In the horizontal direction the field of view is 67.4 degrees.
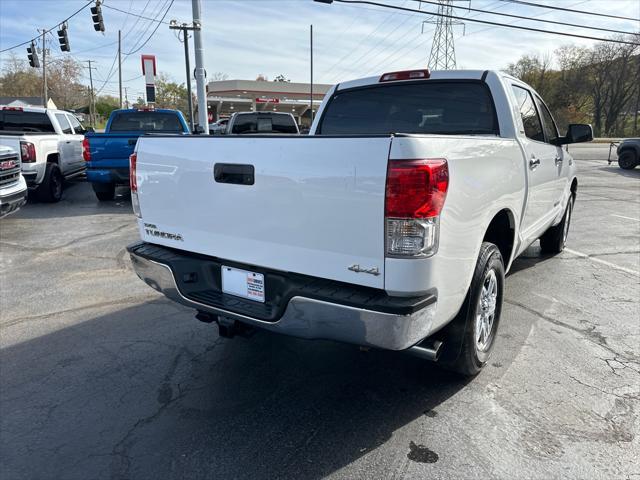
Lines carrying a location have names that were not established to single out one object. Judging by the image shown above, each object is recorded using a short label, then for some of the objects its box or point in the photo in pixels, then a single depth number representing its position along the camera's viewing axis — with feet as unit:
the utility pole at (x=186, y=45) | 51.29
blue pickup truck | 31.76
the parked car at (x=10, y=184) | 21.94
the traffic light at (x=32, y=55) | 87.10
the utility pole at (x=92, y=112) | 214.65
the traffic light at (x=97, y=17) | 64.95
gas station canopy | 159.12
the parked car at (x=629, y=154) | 63.93
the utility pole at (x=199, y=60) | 47.39
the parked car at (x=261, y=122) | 43.83
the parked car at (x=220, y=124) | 81.85
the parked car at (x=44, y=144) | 31.60
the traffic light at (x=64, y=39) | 74.38
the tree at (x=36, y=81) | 237.45
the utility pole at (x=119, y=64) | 169.88
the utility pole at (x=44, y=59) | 173.22
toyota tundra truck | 7.52
